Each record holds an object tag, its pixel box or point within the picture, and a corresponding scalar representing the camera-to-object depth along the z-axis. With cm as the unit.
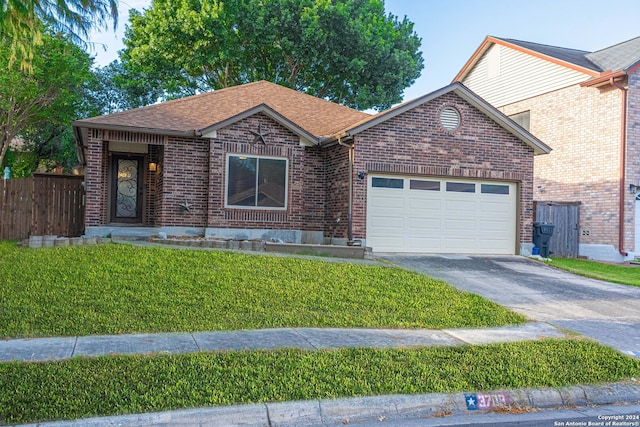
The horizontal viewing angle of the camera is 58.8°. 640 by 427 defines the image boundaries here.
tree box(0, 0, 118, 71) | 672
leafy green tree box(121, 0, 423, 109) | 2578
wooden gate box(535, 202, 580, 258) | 1878
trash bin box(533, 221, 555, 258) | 1703
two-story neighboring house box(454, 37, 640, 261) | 1795
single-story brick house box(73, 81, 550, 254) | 1503
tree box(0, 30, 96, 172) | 2280
